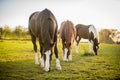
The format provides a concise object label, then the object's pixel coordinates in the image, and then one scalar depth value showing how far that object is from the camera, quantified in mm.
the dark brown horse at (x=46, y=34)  4734
